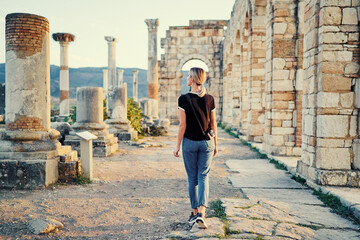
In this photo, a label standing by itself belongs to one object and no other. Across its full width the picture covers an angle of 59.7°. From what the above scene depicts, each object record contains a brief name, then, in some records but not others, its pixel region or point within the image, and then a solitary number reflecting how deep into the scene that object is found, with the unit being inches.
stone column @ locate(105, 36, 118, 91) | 830.5
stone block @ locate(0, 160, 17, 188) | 198.5
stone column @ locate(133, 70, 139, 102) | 1356.3
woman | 133.4
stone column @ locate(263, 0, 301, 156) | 314.2
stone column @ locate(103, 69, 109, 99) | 1319.9
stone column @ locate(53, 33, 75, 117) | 796.6
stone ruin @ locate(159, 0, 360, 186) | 197.0
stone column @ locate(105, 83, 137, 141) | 457.7
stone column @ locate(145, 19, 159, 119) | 824.3
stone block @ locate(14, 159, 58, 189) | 199.2
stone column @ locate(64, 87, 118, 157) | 339.0
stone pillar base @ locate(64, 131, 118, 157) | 338.0
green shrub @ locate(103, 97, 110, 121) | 518.9
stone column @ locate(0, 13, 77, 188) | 207.9
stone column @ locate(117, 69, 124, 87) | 1407.0
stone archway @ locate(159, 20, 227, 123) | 889.5
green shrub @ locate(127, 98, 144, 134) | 522.9
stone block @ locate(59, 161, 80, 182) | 218.8
